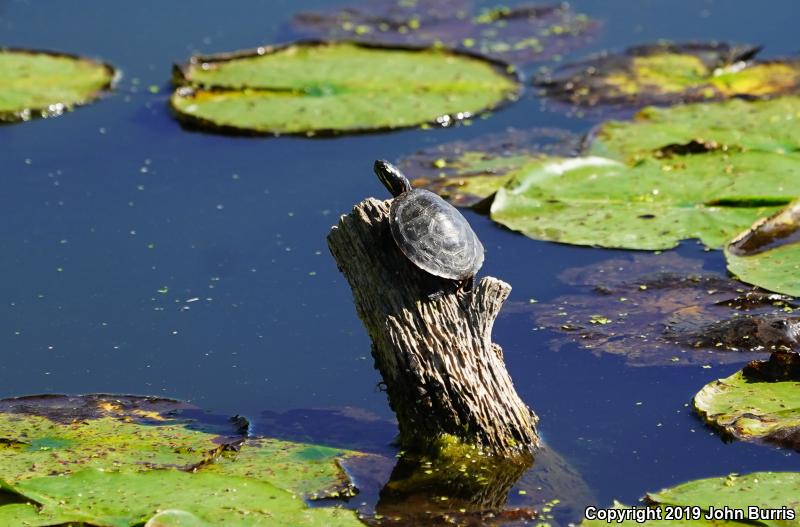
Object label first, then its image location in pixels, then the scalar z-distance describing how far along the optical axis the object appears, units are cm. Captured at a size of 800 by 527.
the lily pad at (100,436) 909
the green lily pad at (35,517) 814
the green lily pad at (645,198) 1364
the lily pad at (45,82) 1805
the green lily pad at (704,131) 1531
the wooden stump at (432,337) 966
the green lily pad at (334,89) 1742
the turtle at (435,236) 972
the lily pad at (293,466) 912
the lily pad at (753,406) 962
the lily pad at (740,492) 854
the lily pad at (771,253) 1224
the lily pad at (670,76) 1809
